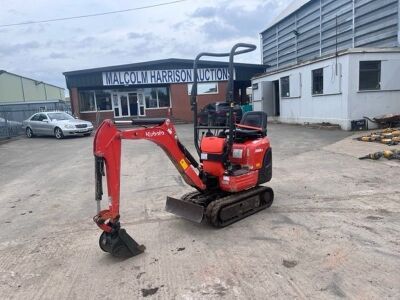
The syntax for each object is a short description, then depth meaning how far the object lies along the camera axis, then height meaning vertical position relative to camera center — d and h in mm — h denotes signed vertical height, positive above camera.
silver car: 20859 -1332
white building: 15977 +929
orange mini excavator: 4383 -1045
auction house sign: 29953 +1511
